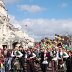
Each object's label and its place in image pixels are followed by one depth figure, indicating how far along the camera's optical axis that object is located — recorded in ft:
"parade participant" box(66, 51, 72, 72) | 25.73
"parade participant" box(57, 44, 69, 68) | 25.45
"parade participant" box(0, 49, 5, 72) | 23.01
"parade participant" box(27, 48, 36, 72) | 26.59
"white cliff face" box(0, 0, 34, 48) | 90.22
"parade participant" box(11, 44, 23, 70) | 24.64
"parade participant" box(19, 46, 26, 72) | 25.69
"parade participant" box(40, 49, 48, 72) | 26.03
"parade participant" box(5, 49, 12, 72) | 24.61
